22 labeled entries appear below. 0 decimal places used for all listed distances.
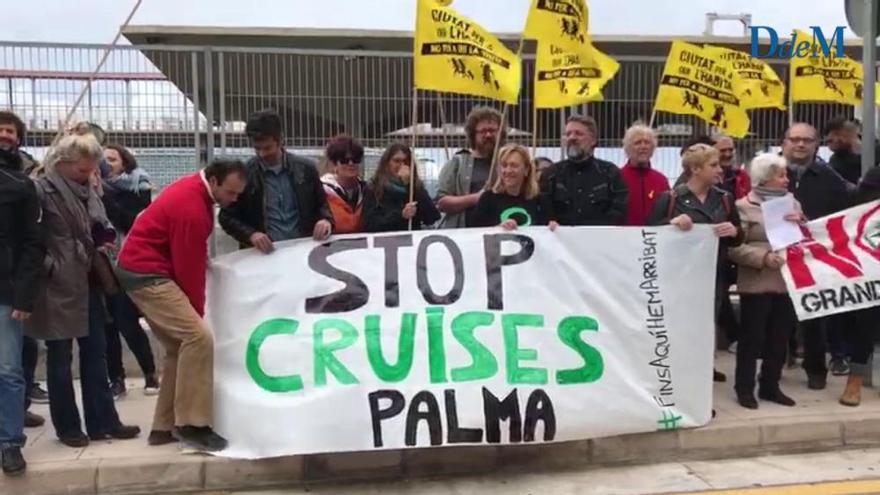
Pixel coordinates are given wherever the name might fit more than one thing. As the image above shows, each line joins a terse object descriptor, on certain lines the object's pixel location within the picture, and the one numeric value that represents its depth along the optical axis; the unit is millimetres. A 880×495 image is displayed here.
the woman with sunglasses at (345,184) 5734
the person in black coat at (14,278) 4406
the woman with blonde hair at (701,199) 5391
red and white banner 5504
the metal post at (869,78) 6008
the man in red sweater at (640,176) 6000
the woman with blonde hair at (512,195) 5289
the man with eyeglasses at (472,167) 6004
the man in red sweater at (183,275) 4625
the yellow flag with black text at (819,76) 7445
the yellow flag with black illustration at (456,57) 5617
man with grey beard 5648
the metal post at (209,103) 7395
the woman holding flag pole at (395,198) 5594
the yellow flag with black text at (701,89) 6875
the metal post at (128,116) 7207
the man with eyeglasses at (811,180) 6418
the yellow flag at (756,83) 7336
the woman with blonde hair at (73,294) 4691
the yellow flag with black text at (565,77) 6023
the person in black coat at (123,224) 5992
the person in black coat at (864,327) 5770
